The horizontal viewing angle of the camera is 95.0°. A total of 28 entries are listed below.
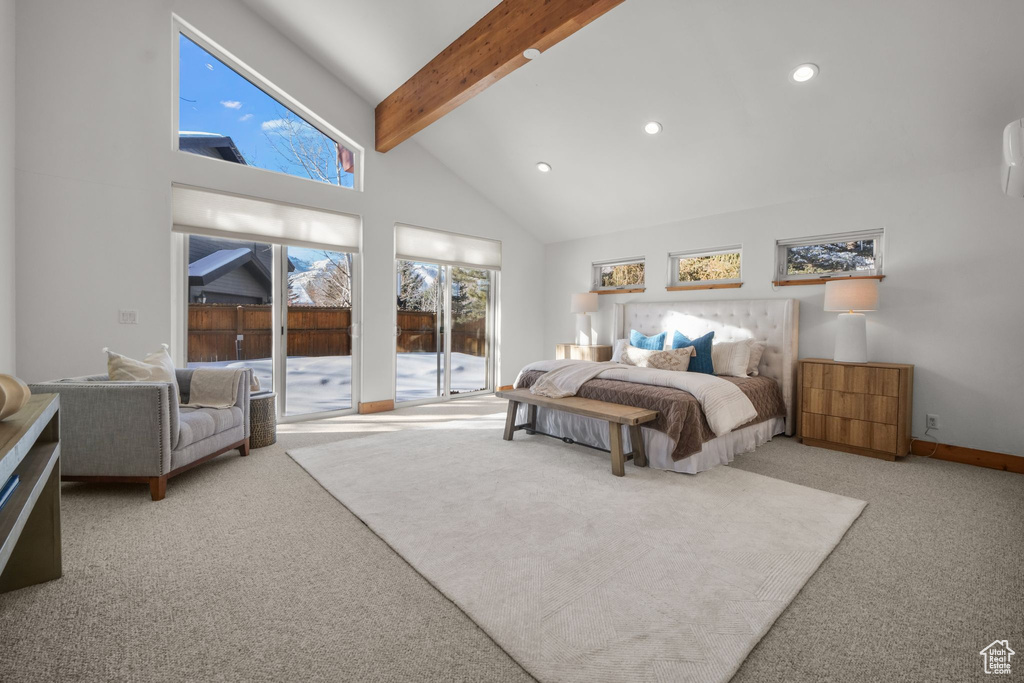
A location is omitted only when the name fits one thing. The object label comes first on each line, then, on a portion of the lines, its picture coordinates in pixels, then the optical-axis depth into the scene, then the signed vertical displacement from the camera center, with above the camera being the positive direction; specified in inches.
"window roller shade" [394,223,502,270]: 220.7 +41.9
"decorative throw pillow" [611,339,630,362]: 210.0 -7.1
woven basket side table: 151.7 -29.9
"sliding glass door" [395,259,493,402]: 227.3 +0.1
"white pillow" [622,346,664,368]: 184.4 -9.1
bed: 131.5 -17.5
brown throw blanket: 126.5 -20.4
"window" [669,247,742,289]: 200.8 +30.0
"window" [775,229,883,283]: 165.8 +29.4
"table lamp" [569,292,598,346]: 242.1 +10.5
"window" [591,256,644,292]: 236.2 +30.4
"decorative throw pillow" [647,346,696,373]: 176.9 -9.8
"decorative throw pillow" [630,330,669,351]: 203.8 -3.5
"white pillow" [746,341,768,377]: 177.6 -8.5
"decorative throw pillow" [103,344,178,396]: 117.4 -10.6
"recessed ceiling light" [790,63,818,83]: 128.3 +73.0
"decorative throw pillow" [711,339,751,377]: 174.2 -8.7
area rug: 61.2 -39.6
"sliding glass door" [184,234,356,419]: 166.6 +4.8
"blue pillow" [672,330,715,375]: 178.6 -8.3
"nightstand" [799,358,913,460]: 142.5 -22.6
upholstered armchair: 104.3 -23.4
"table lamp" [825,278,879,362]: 150.7 +8.9
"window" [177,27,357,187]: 163.5 +77.3
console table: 52.1 -25.2
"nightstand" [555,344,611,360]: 234.4 -10.0
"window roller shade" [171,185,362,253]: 160.1 +41.0
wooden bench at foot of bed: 124.3 -22.3
